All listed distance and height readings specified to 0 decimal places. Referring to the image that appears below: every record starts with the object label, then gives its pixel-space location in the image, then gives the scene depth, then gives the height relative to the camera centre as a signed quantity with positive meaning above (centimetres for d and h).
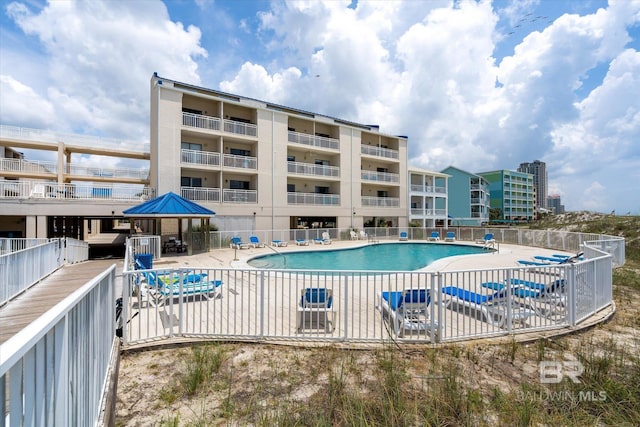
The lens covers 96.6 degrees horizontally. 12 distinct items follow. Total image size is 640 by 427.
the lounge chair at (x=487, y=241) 2077 -200
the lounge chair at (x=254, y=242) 2073 -204
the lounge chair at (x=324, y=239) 2352 -210
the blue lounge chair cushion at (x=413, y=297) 533 -162
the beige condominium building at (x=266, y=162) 2078 +449
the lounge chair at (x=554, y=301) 567 -178
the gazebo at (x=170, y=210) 1526 +21
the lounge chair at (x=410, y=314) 521 -192
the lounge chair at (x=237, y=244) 1919 -207
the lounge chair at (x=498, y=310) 555 -197
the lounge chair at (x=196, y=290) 708 -199
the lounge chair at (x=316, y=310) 550 -191
